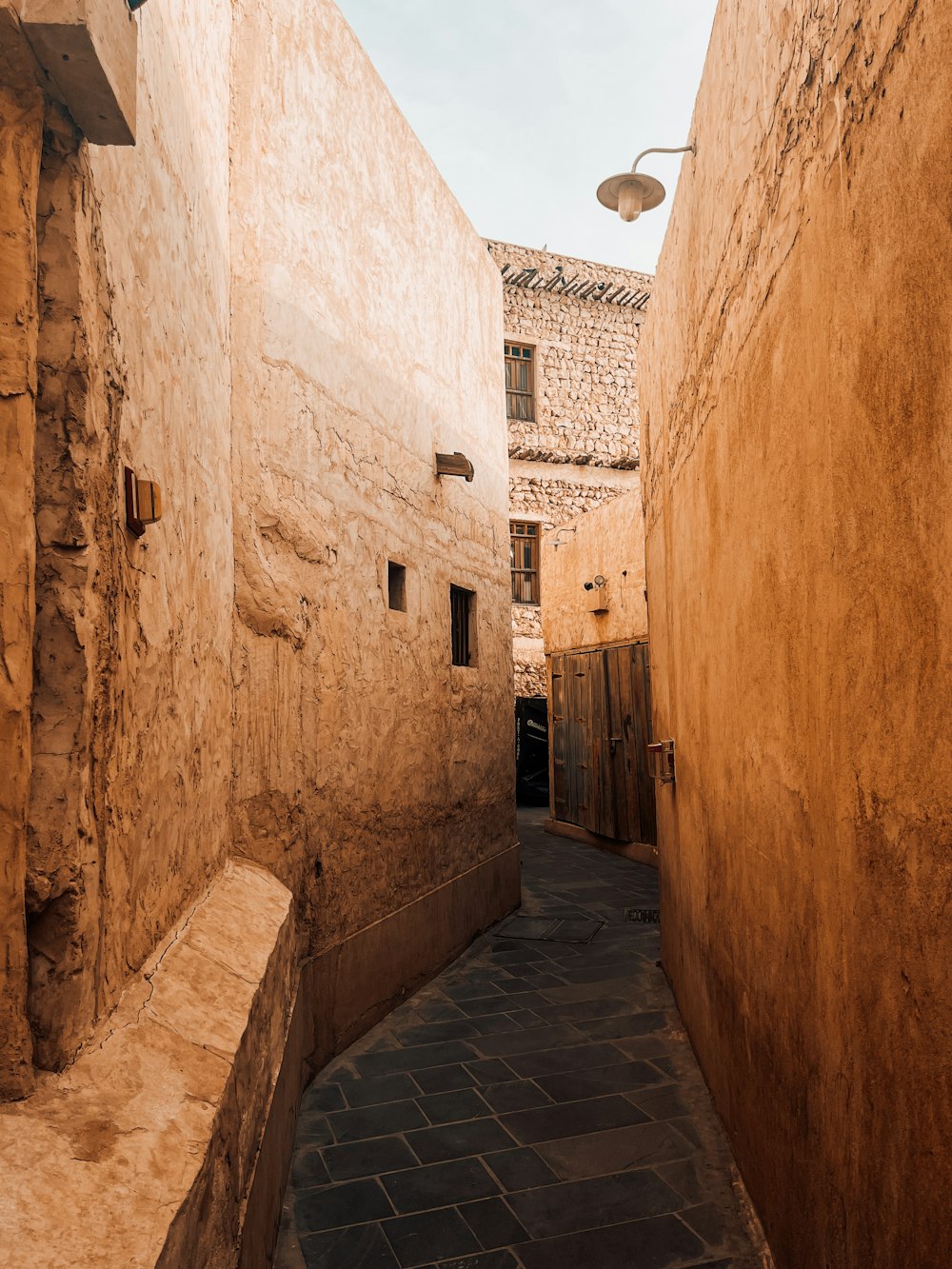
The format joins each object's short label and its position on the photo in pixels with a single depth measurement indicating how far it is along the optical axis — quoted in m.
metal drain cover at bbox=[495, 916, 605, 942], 6.70
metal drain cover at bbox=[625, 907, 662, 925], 7.12
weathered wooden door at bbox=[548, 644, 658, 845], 9.62
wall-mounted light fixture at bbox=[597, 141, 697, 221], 6.18
